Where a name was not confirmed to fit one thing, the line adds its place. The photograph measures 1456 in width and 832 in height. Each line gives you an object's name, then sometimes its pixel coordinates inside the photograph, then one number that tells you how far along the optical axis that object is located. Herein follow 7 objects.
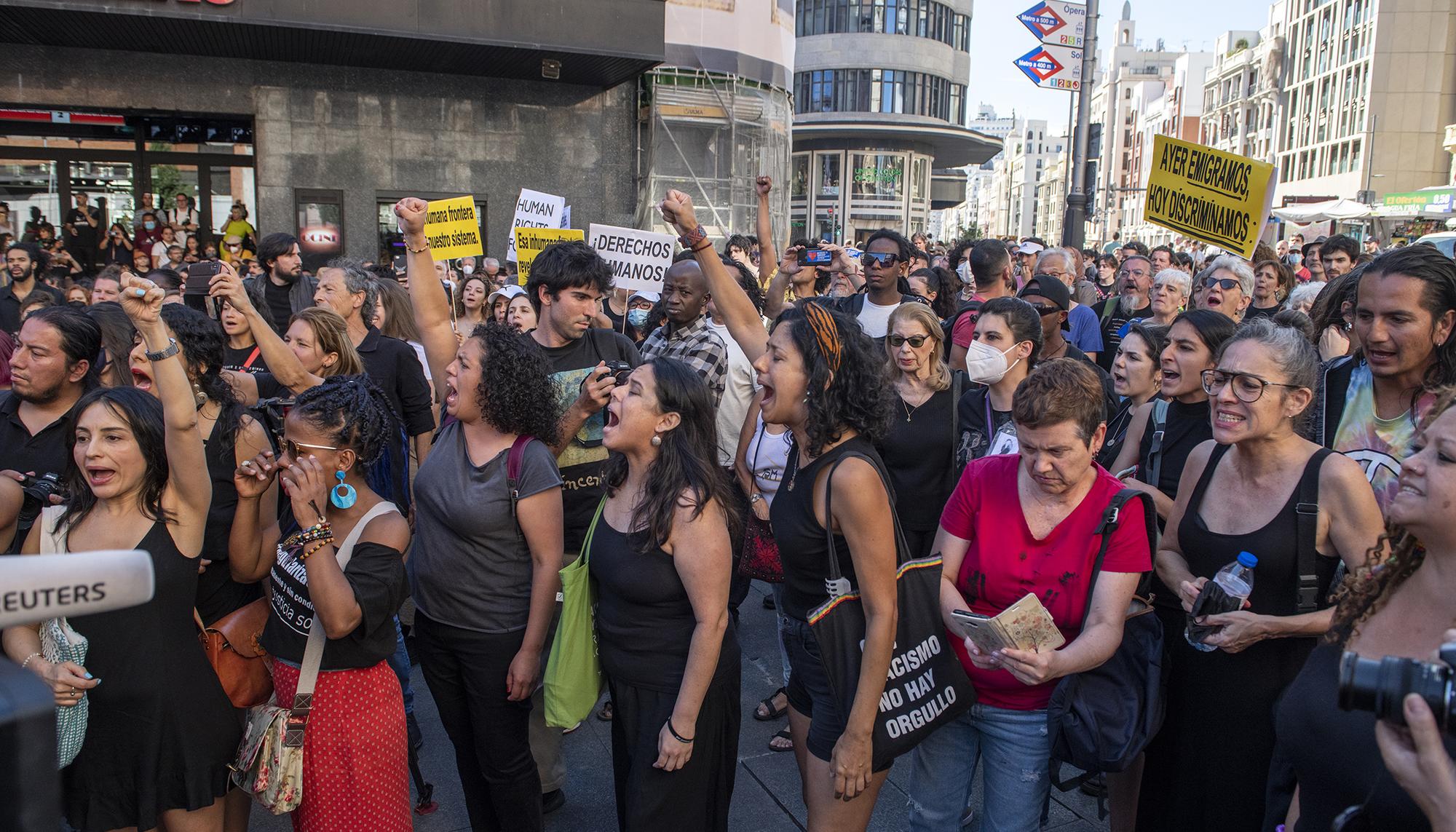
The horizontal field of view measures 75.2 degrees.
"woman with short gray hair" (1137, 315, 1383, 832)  2.77
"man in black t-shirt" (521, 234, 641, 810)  4.00
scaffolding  19.28
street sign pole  14.36
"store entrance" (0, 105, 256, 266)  15.23
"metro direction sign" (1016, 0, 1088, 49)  14.67
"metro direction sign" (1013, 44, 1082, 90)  15.22
